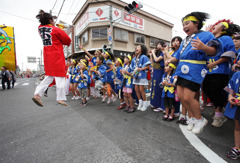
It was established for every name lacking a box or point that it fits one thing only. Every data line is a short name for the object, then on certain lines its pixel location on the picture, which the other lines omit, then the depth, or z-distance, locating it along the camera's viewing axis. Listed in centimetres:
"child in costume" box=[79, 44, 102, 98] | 587
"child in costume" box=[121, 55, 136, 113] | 382
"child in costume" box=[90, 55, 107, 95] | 473
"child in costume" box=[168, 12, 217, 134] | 177
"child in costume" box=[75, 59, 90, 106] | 478
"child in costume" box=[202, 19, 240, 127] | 217
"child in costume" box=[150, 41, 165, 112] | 364
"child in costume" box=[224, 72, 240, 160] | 164
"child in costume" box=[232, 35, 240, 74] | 256
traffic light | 864
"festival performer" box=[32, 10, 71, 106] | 250
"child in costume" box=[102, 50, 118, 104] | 484
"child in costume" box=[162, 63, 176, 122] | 300
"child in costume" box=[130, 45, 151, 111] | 362
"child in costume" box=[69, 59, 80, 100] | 591
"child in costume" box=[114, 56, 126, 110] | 489
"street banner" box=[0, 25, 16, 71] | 683
